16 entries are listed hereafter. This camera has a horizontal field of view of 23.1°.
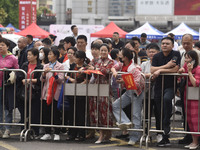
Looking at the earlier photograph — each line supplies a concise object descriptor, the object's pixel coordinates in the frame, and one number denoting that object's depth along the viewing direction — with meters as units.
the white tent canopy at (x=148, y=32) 27.42
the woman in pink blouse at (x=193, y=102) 8.12
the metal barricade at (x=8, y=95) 8.83
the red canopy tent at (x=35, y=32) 28.23
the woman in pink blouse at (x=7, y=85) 9.09
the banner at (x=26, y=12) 47.88
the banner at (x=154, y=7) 61.38
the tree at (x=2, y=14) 48.95
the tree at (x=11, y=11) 55.19
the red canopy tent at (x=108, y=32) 27.94
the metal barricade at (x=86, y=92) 8.51
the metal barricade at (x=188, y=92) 8.13
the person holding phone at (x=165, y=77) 8.27
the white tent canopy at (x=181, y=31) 27.56
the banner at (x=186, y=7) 60.94
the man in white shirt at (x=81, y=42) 10.30
